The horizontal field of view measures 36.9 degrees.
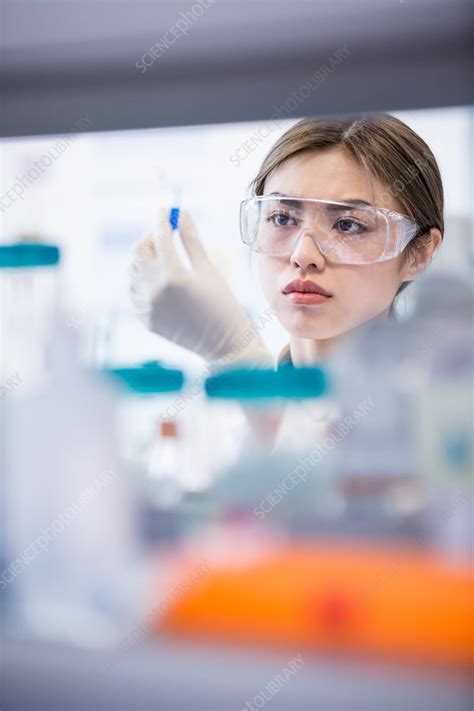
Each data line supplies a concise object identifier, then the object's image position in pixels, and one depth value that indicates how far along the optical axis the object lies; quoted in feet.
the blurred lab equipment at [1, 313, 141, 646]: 4.25
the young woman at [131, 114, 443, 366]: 3.58
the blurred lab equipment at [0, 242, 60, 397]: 4.44
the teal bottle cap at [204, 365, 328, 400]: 4.01
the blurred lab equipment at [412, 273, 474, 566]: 3.87
